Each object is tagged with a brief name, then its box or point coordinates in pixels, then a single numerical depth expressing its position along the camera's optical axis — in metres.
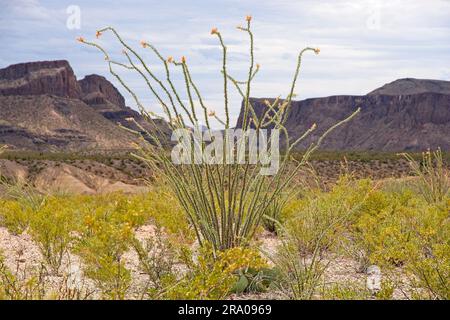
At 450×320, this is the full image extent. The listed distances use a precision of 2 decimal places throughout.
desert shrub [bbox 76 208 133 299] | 3.96
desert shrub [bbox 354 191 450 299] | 4.57
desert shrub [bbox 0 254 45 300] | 3.54
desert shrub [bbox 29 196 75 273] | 5.71
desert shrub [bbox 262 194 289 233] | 7.94
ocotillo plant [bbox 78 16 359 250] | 4.88
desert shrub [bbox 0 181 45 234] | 7.92
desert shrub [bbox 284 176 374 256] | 6.34
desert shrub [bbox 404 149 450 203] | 10.00
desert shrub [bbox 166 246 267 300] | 3.71
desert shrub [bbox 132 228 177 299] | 4.54
